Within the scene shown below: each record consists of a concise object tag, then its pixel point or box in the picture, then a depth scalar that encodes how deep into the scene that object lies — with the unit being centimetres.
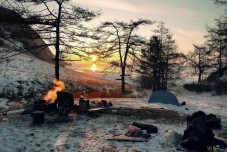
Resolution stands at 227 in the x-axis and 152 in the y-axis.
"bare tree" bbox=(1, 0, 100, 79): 1144
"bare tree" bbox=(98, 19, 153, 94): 1673
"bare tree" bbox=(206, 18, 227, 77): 2286
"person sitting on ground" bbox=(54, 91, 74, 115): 913
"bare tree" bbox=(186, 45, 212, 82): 2676
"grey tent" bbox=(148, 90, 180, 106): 1237
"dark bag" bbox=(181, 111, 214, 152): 567
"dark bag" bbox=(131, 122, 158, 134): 706
